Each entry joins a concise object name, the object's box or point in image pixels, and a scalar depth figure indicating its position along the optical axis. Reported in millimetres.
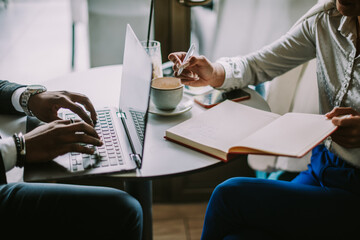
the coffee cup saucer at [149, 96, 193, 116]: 1074
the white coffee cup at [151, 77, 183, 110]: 1052
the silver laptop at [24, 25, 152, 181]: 809
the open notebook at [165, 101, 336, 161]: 826
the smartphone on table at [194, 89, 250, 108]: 1155
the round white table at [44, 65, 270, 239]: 850
